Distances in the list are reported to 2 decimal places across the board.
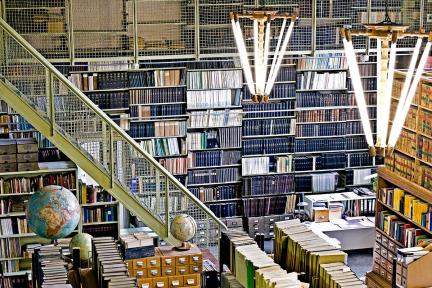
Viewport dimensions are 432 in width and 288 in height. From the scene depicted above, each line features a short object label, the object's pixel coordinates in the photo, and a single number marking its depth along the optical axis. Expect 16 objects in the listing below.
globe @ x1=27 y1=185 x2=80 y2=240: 6.48
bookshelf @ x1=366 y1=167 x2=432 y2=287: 9.16
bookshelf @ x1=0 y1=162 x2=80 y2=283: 9.86
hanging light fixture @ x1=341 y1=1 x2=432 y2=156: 4.30
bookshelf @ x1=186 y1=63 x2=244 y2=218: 11.95
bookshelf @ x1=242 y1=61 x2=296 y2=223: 12.27
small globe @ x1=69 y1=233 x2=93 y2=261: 7.04
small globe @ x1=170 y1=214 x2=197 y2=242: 7.54
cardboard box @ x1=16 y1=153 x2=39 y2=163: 9.81
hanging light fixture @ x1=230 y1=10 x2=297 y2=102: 6.01
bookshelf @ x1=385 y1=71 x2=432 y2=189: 9.04
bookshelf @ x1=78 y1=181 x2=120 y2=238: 10.35
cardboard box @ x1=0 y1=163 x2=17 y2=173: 9.77
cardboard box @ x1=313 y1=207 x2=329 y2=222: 11.71
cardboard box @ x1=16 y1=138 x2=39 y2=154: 9.74
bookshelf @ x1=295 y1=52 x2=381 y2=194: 12.38
